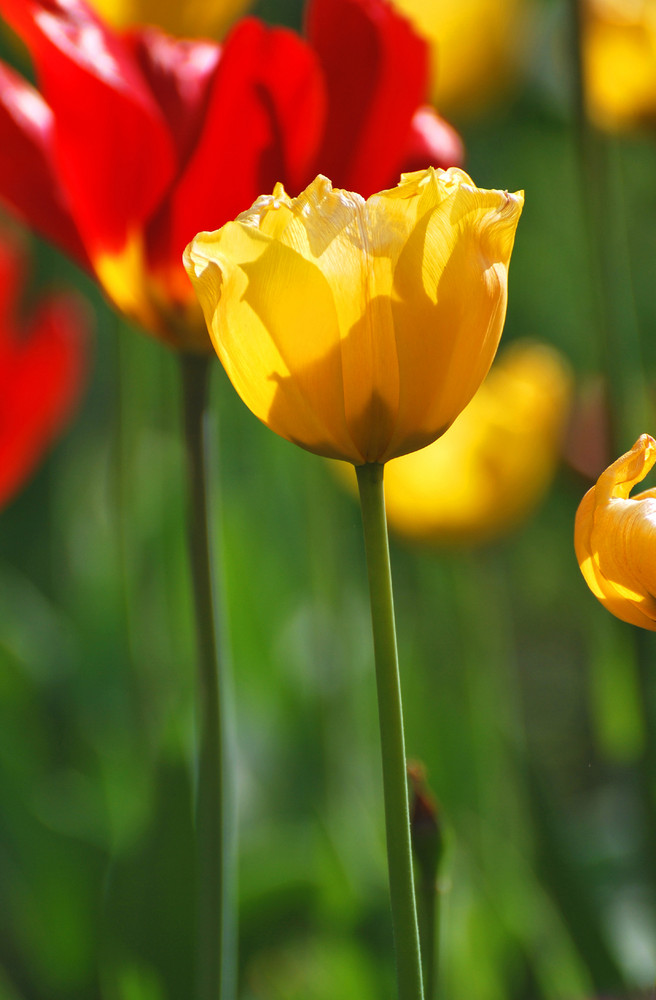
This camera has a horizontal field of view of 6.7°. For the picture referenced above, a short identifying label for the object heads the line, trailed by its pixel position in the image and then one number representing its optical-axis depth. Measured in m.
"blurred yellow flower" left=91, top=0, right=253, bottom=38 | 2.17
